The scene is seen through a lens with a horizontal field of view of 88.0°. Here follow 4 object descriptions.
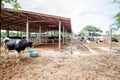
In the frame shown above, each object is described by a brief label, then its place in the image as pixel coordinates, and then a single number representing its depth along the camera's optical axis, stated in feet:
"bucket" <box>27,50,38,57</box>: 11.44
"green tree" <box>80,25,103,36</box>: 113.10
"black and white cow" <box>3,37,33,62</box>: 9.70
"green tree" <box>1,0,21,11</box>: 7.87
